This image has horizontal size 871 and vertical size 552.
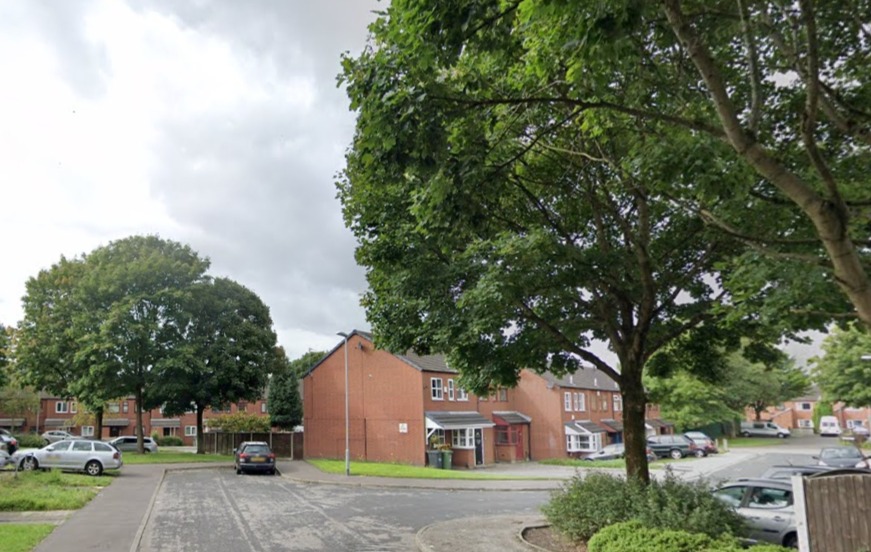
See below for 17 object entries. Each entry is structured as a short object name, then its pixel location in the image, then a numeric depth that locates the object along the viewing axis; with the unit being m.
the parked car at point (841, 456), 29.21
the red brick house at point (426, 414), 36.06
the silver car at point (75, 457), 25.72
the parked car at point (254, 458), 29.91
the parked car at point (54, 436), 49.49
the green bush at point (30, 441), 43.34
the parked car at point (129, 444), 44.94
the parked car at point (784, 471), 15.61
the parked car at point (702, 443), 45.71
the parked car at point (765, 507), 11.41
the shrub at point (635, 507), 9.98
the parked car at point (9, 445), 31.12
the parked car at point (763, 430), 70.50
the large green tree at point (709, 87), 5.29
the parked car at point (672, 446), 44.31
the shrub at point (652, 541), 8.43
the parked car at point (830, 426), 73.94
